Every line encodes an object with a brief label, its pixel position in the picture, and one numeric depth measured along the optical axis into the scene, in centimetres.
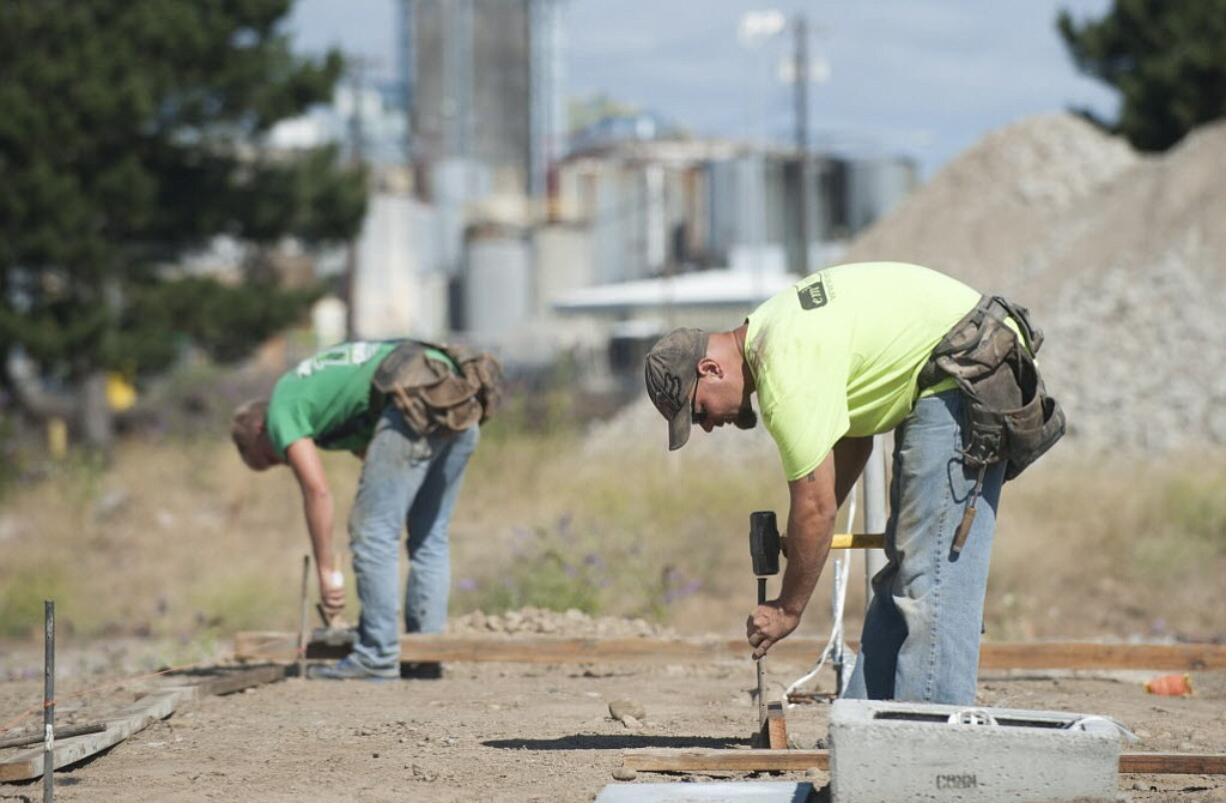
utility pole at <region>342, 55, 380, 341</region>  6819
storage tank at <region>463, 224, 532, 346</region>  11231
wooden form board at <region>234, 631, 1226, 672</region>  1427
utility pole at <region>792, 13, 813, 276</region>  7781
